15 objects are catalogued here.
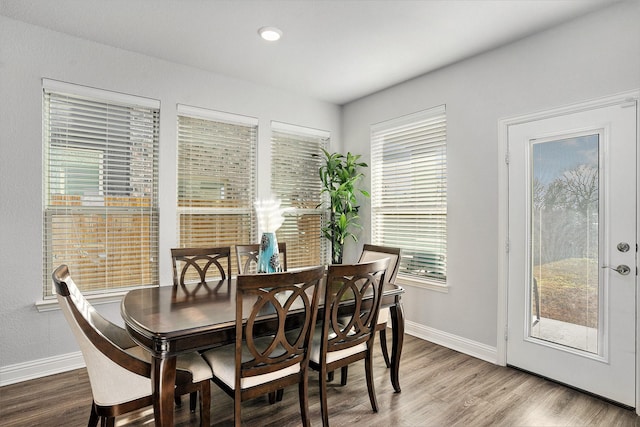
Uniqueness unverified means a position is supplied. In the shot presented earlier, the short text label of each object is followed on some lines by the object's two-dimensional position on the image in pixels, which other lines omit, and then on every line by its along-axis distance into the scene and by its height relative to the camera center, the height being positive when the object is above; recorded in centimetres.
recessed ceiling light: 282 +146
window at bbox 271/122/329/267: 431 +32
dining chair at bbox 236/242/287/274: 307 -39
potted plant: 434 +22
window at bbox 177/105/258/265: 362 +38
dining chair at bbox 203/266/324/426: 172 -71
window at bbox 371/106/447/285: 367 +25
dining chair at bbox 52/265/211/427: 153 -78
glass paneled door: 242 -26
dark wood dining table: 160 -55
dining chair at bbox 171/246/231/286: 285 -37
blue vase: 249 -30
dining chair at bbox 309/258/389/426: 205 -70
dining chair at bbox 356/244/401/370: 305 -44
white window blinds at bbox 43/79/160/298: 294 +22
